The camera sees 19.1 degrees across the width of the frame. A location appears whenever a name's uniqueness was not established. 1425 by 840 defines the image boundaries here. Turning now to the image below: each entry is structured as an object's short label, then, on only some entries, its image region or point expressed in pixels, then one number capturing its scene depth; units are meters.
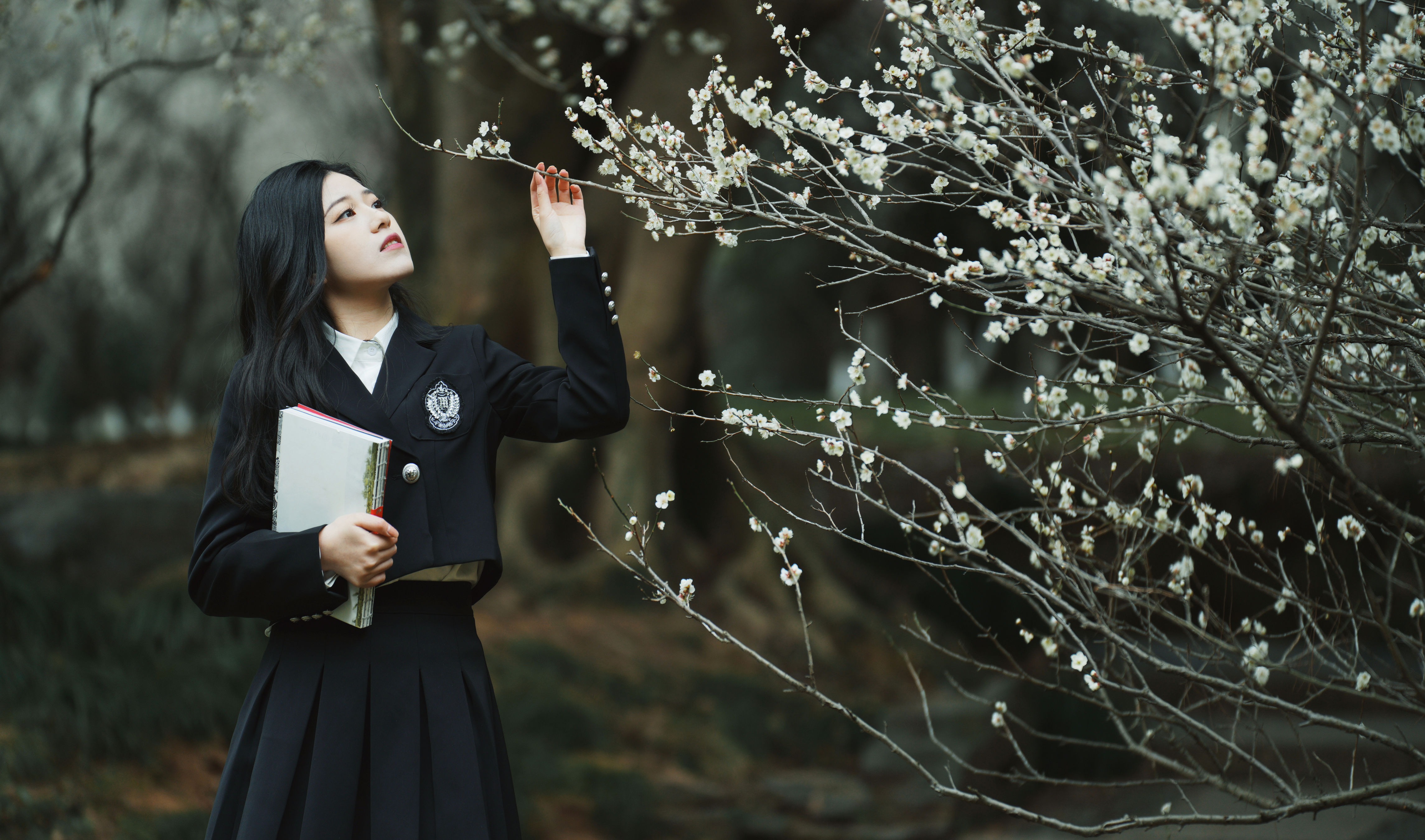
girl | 5.77
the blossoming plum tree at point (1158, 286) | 5.54
